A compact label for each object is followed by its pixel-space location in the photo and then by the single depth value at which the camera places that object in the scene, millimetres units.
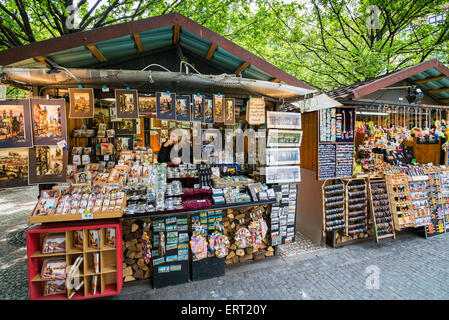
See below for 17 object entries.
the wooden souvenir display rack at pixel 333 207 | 5316
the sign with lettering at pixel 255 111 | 4945
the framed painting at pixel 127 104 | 4160
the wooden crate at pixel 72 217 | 3270
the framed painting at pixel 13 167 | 3607
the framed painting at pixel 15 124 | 3480
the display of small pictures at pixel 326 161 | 5340
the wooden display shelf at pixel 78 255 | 3342
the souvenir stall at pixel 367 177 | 5367
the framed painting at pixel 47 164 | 3725
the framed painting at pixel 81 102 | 3973
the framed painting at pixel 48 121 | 3645
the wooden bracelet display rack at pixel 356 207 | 5480
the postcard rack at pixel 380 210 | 5551
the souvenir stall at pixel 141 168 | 3486
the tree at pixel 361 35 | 8993
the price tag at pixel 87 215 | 3415
